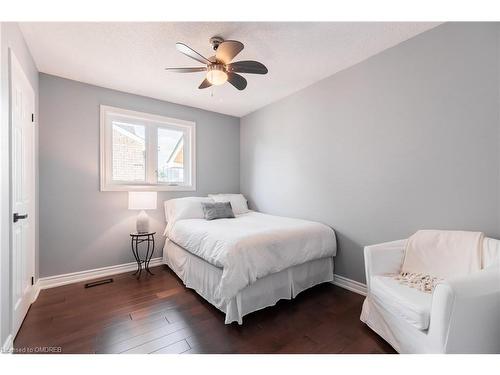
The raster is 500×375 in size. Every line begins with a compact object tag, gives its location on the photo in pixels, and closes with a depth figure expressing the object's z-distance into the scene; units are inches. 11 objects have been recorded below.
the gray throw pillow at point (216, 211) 123.5
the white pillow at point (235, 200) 144.4
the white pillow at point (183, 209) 122.9
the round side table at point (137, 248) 118.0
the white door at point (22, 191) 66.4
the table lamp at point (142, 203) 115.2
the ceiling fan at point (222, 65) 70.0
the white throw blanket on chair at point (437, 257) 62.7
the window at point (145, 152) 120.4
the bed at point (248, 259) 74.1
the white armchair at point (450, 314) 47.6
